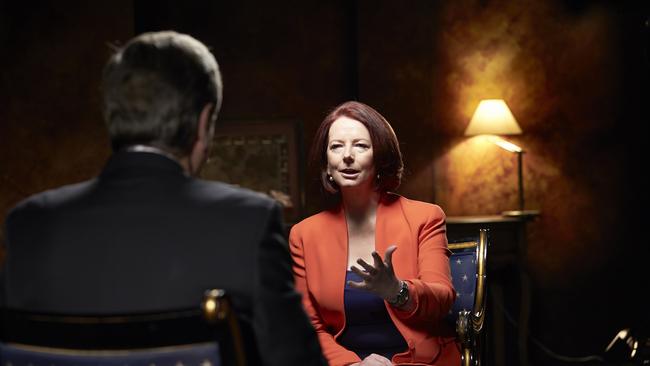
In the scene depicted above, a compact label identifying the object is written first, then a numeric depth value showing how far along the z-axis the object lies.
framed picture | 5.46
